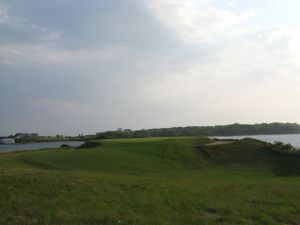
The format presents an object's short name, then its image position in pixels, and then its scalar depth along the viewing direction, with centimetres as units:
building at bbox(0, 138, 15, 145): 13002
